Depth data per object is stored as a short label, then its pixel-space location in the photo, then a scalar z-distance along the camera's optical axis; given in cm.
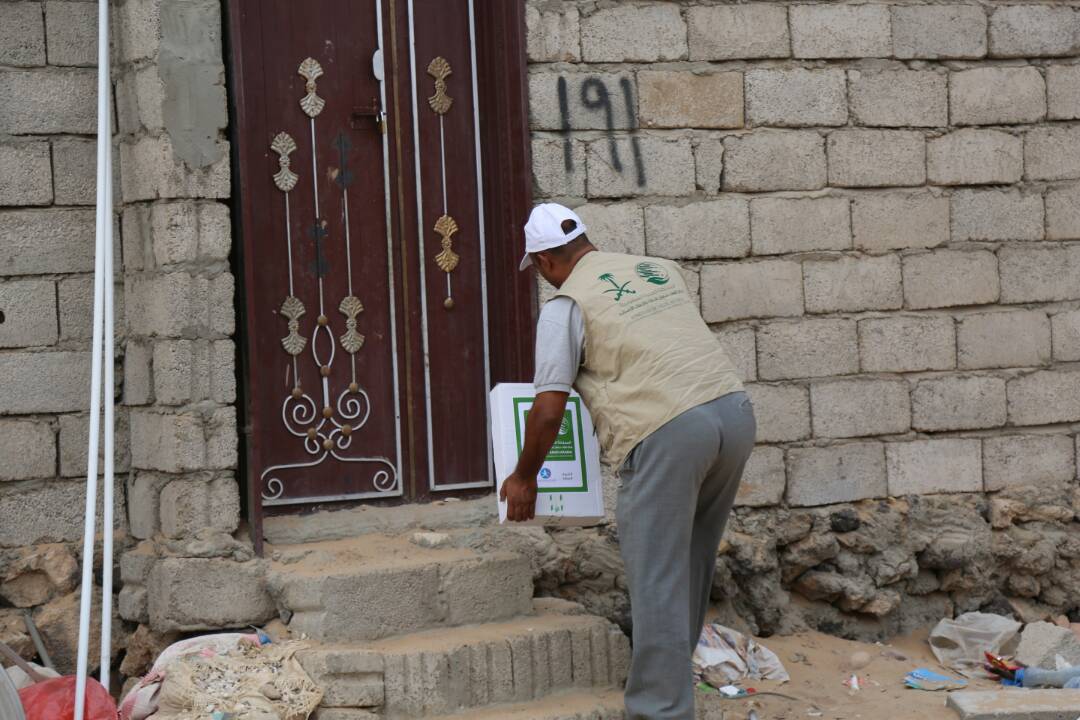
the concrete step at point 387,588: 1005
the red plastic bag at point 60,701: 921
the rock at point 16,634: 1055
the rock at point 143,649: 1039
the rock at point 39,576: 1069
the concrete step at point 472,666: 962
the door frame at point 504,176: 1148
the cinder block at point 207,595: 1023
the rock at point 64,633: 1069
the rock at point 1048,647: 1167
